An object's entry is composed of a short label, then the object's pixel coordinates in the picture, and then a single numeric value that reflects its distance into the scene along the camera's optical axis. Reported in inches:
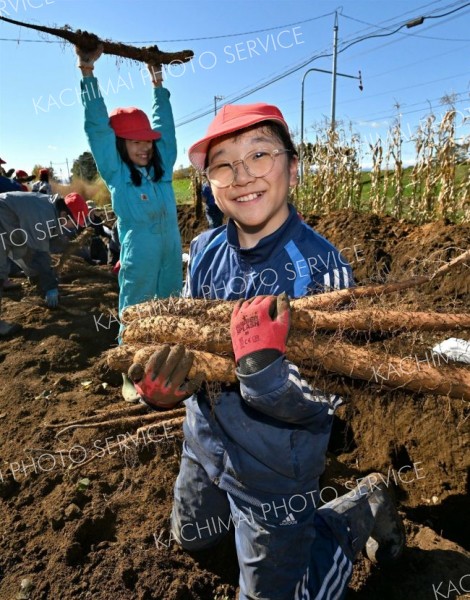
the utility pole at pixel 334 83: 733.4
